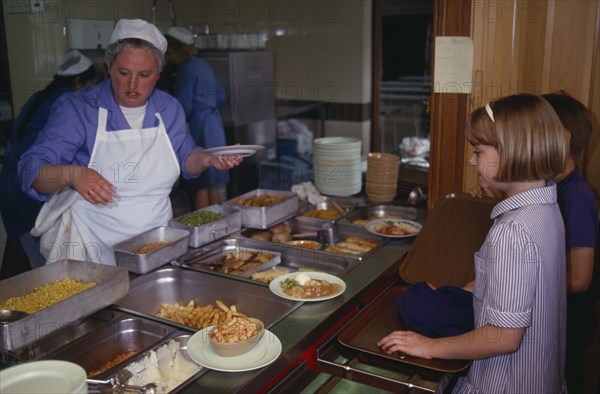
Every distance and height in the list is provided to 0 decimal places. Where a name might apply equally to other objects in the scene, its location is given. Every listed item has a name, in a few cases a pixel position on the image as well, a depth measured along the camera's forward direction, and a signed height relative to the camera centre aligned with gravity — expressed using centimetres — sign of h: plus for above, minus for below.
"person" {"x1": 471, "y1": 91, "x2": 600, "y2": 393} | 197 -50
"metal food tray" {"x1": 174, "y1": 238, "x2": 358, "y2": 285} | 216 -67
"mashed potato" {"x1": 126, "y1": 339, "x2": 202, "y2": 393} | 144 -71
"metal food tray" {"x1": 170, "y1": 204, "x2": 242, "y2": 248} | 224 -57
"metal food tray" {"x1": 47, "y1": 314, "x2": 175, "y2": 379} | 160 -71
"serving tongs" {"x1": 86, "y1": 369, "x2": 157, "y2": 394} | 135 -69
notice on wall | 252 +4
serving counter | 142 -70
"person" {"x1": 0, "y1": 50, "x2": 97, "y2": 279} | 332 -33
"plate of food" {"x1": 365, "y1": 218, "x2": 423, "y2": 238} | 248 -64
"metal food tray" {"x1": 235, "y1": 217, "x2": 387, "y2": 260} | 252 -67
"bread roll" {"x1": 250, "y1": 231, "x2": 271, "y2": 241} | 246 -65
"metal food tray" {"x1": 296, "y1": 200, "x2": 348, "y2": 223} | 269 -63
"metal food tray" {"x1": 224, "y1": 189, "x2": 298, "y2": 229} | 251 -57
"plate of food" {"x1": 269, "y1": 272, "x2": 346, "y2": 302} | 183 -65
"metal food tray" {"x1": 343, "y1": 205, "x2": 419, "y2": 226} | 282 -65
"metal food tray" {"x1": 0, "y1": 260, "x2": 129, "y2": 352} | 143 -57
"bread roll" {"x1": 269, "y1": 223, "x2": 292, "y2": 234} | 253 -64
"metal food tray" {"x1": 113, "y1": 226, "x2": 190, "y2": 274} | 198 -58
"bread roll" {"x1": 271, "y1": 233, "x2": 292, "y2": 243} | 247 -66
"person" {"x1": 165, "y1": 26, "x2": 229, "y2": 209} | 445 -9
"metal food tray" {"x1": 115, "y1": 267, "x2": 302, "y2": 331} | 187 -70
